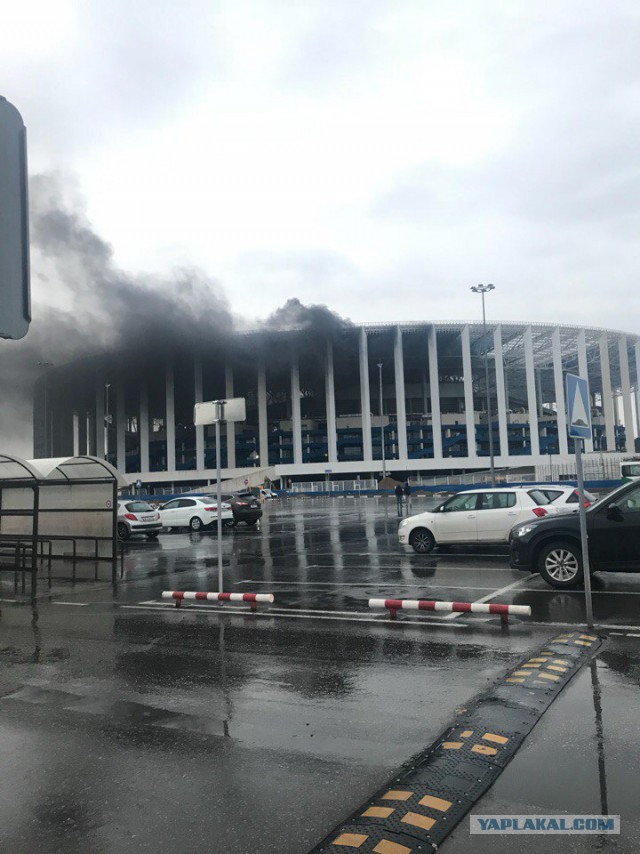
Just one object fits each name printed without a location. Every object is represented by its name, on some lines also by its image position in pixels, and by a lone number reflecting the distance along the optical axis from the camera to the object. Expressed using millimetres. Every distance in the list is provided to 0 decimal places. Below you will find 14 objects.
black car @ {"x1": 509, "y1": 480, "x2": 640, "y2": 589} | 9725
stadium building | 86875
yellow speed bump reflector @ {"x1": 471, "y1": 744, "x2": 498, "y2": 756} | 4343
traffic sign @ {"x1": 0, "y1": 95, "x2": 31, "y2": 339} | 1947
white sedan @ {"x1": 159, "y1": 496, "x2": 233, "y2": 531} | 27406
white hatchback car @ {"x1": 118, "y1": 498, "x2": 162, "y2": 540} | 24469
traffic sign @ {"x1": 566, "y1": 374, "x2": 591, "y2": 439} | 7863
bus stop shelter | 14688
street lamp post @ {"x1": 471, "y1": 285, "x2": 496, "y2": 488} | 41931
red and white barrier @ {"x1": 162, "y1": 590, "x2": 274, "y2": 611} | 9445
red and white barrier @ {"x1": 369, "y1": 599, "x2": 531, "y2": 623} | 7926
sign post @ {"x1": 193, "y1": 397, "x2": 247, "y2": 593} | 10812
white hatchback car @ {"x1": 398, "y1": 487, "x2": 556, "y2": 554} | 14969
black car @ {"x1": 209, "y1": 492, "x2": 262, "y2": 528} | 28422
